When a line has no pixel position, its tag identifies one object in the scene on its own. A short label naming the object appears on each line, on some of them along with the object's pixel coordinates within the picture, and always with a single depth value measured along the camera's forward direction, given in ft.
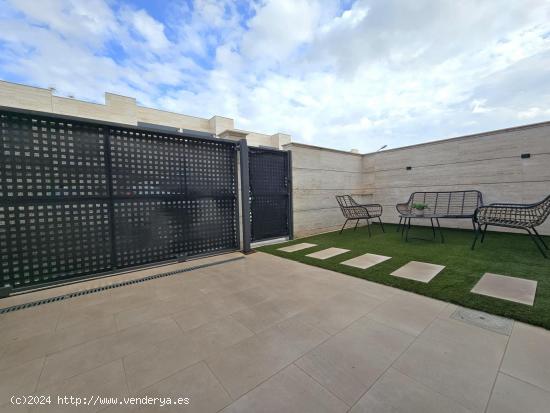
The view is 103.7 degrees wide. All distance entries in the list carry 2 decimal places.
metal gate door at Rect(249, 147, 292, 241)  13.67
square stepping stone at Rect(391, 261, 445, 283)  7.75
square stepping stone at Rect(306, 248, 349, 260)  10.89
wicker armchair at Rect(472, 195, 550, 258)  9.59
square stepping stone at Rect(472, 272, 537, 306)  6.03
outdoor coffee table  12.98
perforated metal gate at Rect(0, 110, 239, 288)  7.46
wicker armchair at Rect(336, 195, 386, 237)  16.64
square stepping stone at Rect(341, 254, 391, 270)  9.33
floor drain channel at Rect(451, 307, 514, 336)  4.80
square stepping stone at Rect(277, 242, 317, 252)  12.66
